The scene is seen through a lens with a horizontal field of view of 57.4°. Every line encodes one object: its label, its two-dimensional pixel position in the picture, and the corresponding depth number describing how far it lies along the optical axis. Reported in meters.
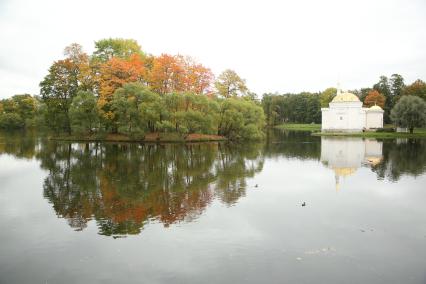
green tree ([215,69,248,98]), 65.19
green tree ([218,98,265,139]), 55.62
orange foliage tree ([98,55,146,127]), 53.12
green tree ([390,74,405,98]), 102.24
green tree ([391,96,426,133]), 68.94
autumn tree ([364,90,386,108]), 97.99
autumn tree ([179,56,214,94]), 57.81
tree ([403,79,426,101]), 87.85
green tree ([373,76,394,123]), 97.94
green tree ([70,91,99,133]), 51.44
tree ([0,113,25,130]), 92.19
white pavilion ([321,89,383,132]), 82.56
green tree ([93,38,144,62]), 62.16
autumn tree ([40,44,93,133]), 54.78
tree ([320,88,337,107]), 108.88
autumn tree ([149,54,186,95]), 55.38
